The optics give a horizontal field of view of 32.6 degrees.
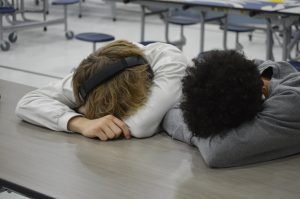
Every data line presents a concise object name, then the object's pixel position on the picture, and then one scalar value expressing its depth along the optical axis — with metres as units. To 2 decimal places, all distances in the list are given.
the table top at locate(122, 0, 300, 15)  4.14
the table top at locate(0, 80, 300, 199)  1.21
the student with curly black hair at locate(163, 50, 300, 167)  1.29
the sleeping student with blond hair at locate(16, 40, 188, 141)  1.54
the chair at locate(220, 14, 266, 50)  5.45
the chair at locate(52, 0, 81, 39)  6.36
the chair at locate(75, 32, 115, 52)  4.72
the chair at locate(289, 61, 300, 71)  2.97
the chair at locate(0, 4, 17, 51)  5.61
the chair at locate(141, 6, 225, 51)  5.32
